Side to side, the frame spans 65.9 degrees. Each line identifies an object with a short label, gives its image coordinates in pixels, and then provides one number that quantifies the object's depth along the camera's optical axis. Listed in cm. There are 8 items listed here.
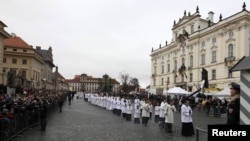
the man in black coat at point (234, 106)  400
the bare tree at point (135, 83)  8444
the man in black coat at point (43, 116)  1037
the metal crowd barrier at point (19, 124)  739
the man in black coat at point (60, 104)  1898
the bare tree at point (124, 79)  7432
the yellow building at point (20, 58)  4226
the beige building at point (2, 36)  2657
